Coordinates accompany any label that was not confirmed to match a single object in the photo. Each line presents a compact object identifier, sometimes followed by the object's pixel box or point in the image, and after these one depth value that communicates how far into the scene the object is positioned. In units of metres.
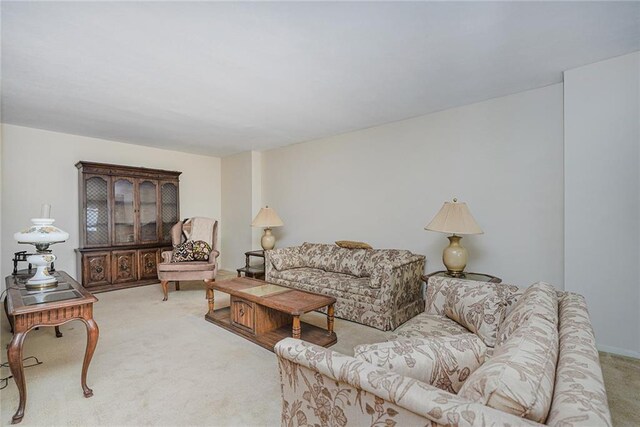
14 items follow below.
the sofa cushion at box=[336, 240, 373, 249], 4.03
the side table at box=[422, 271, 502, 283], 2.86
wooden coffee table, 2.61
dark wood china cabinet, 4.46
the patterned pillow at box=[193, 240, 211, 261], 4.55
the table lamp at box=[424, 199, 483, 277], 2.80
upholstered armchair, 4.15
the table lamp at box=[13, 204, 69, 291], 2.11
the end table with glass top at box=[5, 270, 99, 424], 1.72
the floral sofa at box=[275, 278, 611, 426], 0.73
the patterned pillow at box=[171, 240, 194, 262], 4.39
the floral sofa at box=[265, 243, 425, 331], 3.06
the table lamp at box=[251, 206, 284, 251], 4.79
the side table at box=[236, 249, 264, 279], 4.66
